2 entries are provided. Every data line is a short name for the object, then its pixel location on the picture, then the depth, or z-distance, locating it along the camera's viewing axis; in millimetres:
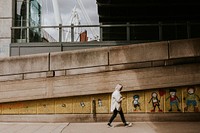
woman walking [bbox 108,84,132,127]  8314
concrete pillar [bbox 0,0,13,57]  11731
